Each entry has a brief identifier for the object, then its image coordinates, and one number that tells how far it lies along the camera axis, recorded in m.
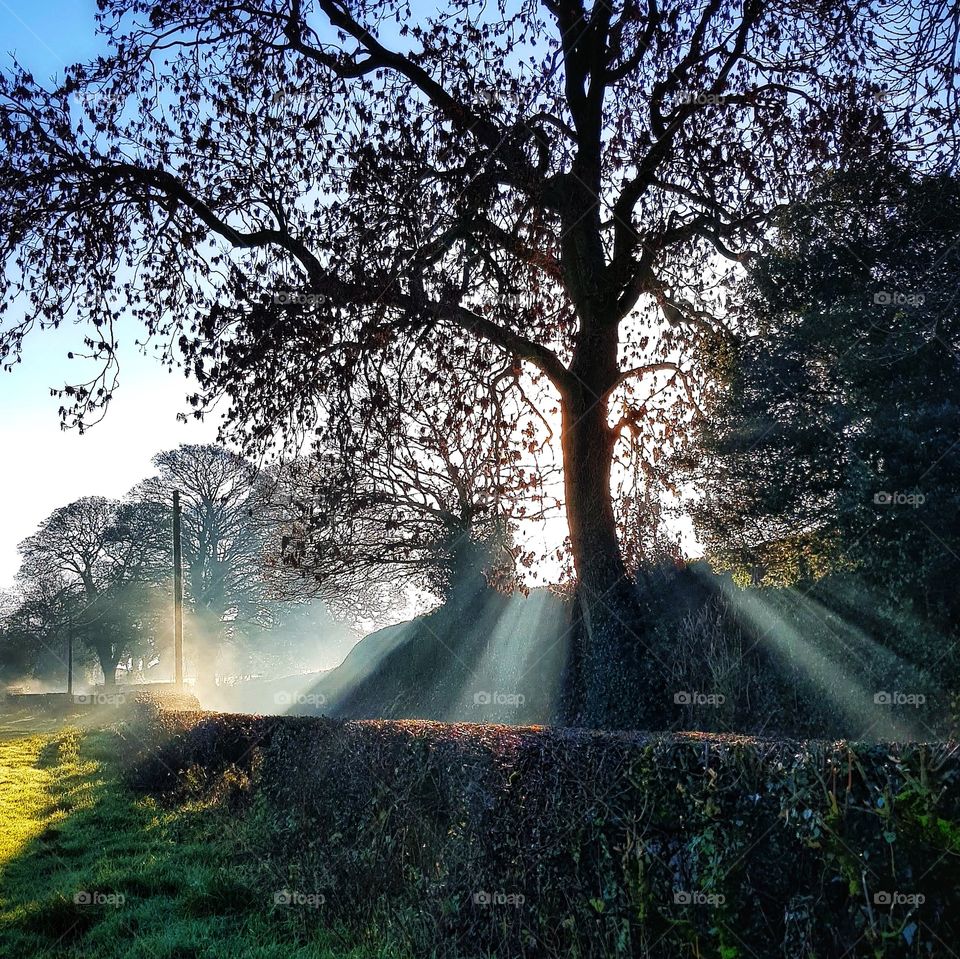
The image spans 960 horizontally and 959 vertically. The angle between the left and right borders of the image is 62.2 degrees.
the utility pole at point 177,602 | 28.75
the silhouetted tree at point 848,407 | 8.59
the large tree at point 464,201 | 10.14
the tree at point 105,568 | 39.09
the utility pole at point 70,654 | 39.53
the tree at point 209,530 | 37.94
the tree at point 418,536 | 15.83
